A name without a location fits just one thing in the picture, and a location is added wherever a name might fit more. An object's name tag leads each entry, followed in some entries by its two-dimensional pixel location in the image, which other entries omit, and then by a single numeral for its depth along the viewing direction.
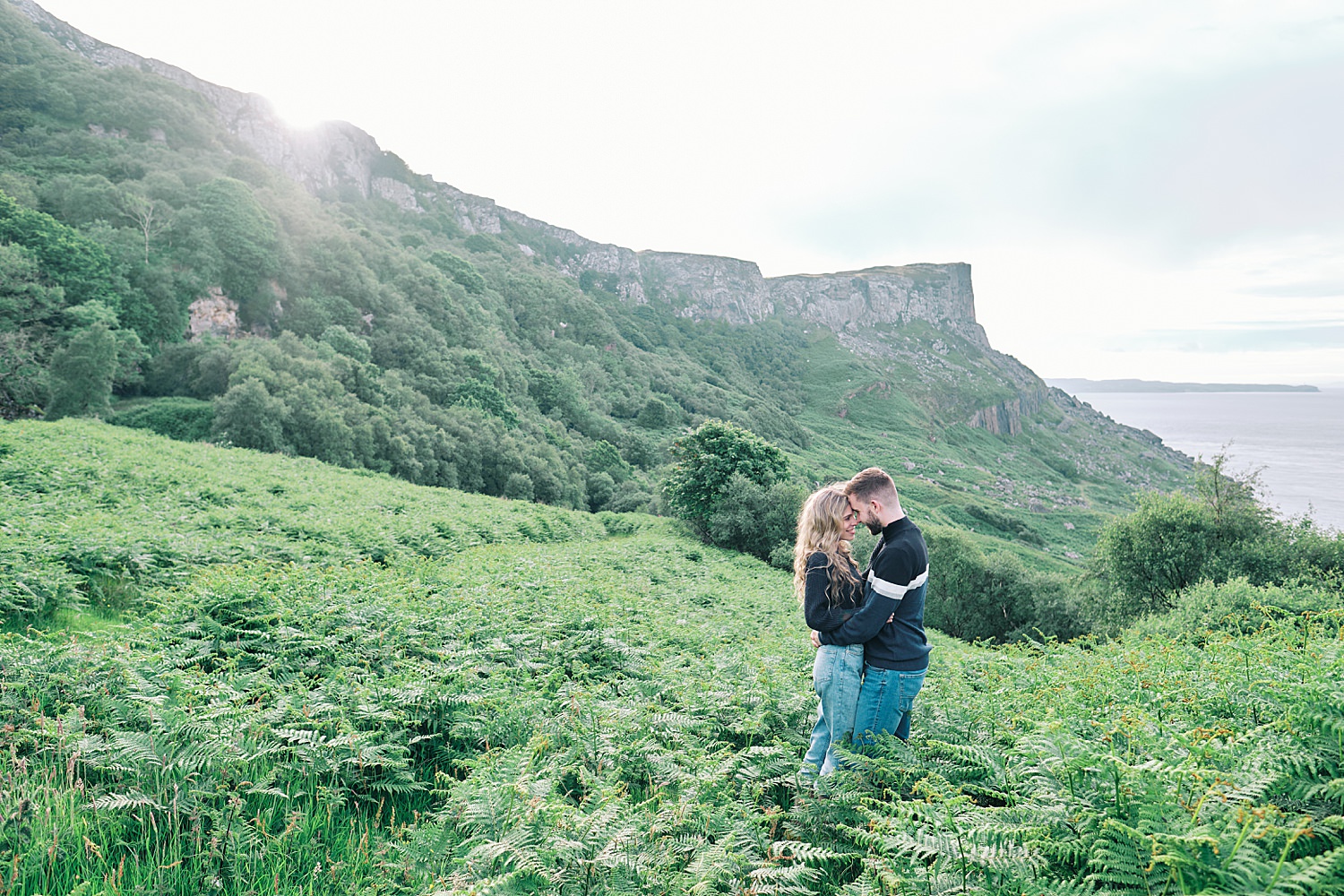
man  4.34
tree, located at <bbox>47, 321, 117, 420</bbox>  32.44
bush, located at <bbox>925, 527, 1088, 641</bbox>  31.50
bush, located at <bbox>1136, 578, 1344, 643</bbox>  13.44
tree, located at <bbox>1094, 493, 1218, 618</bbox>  24.09
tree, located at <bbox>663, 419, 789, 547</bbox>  37.19
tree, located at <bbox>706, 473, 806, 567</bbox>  35.12
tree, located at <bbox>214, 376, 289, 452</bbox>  35.28
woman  4.57
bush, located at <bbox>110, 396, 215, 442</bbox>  36.06
